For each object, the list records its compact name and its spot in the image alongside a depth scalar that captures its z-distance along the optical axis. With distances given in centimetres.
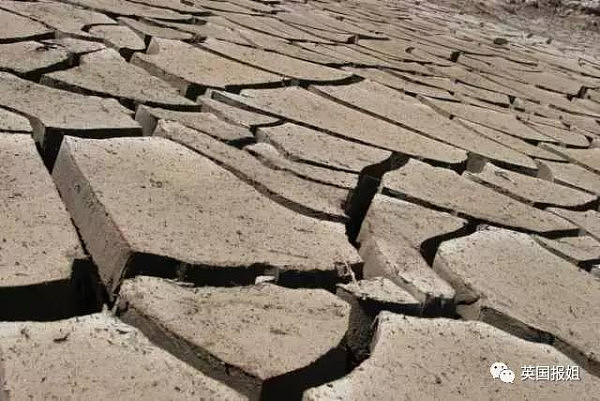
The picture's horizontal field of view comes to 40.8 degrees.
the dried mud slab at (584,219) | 172
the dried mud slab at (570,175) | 207
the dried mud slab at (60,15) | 224
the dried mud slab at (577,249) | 149
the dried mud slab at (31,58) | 178
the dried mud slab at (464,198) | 160
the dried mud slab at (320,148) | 167
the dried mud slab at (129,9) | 262
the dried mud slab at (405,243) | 120
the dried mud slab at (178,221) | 108
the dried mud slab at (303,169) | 155
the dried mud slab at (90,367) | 83
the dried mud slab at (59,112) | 142
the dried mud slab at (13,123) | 140
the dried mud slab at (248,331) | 91
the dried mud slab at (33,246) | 94
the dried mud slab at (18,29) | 201
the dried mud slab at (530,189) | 183
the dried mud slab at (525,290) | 119
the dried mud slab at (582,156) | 231
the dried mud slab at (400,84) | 261
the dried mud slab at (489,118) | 245
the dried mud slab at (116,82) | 175
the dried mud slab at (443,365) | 95
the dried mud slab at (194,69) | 203
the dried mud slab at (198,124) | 163
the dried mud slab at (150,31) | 240
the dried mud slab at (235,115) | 179
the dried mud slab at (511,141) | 226
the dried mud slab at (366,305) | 108
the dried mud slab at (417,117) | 212
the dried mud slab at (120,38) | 219
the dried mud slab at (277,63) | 239
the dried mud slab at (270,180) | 140
